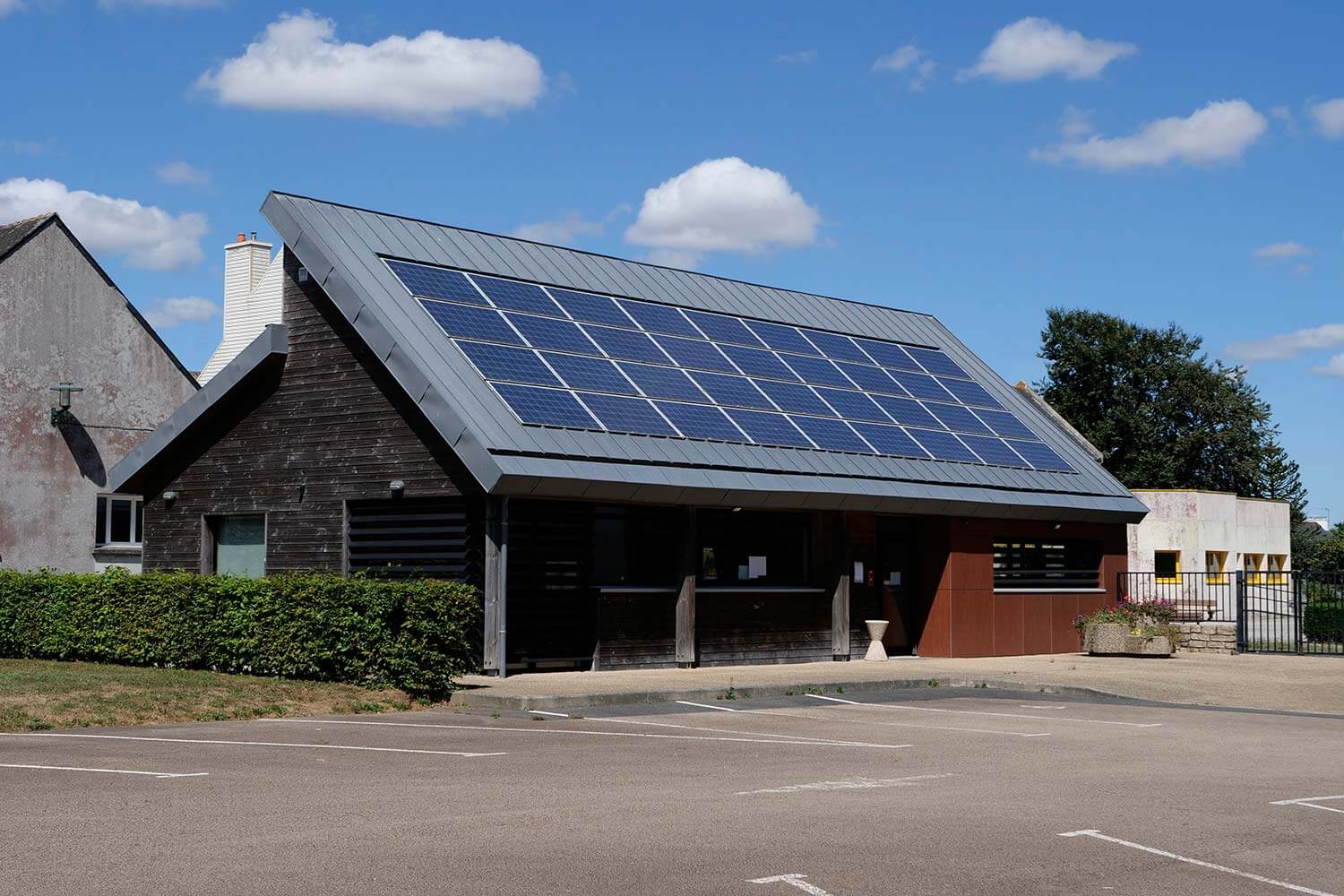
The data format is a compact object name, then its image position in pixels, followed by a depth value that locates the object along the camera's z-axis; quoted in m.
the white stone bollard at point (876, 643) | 27.69
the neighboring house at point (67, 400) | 33.00
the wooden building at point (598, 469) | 22.77
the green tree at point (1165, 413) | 76.06
